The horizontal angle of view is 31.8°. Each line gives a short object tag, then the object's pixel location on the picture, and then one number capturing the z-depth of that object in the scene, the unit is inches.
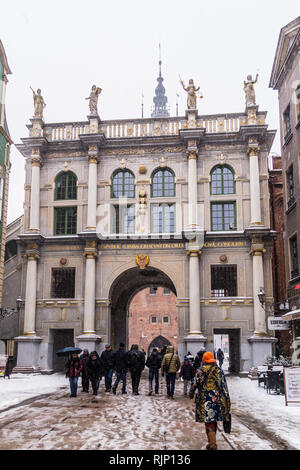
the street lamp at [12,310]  1123.6
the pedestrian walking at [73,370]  663.8
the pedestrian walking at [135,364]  698.2
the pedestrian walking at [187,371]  684.7
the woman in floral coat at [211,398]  335.0
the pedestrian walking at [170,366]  666.8
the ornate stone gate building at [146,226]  1096.8
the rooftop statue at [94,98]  1211.2
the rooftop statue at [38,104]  1231.5
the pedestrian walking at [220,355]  1391.6
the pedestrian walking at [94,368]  688.4
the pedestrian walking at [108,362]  717.3
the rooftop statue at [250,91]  1168.8
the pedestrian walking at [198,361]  755.9
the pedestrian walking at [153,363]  698.2
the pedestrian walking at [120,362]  710.1
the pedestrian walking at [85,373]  719.1
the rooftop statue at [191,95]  1187.3
